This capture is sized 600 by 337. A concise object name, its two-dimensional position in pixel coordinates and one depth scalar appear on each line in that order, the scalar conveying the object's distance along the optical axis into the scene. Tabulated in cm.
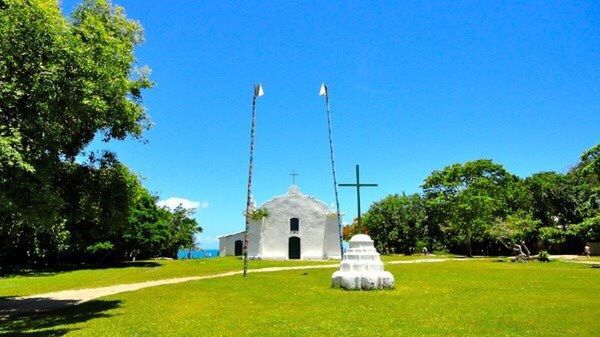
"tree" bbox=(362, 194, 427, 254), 6838
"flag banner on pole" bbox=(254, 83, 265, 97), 2796
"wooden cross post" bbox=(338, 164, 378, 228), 2331
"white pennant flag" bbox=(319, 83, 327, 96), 2766
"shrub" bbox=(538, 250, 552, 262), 4182
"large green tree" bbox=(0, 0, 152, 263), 1142
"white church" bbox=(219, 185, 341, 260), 5231
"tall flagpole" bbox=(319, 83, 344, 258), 2698
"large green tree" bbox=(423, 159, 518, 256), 5075
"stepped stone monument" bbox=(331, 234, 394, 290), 1969
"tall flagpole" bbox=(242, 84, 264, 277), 2720
